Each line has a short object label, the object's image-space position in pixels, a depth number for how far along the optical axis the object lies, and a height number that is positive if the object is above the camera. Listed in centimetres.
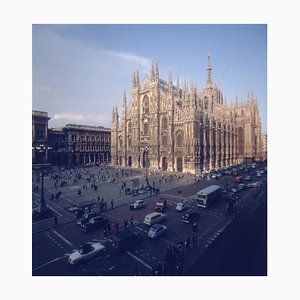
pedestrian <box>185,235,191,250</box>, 1294 -572
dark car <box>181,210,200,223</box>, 1722 -555
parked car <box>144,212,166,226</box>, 1688 -559
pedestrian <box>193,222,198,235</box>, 1506 -560
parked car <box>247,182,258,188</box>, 2857 -491
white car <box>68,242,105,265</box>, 1192 -593
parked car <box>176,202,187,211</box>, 2002 -547
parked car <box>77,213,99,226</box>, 1669 -562
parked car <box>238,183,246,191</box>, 2732 -498
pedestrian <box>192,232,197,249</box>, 1333 -589
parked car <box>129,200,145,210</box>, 2083 -550
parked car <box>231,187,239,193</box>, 2585 -506
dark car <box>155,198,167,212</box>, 1992 -534
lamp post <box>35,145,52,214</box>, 1889 -515
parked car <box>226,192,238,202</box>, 2190 -525
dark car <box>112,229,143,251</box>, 1295 -561
